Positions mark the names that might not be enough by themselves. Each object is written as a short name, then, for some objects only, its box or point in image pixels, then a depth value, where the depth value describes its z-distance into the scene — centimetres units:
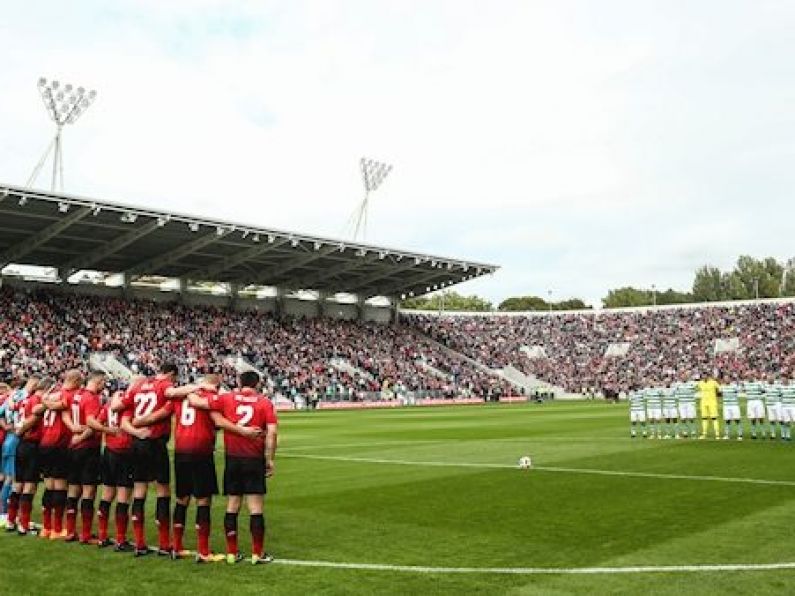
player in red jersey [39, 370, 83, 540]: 1084
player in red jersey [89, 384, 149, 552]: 998
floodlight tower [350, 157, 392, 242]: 6334
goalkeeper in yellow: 2302
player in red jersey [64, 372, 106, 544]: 1043
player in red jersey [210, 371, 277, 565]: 898
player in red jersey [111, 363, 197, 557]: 965
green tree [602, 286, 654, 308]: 13825
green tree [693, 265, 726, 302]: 12488
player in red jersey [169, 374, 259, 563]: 924
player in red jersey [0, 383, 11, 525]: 1241
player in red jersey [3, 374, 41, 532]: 1161
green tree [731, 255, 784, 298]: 12075
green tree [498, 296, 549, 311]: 13912
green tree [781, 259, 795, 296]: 12069
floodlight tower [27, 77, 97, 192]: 4475
